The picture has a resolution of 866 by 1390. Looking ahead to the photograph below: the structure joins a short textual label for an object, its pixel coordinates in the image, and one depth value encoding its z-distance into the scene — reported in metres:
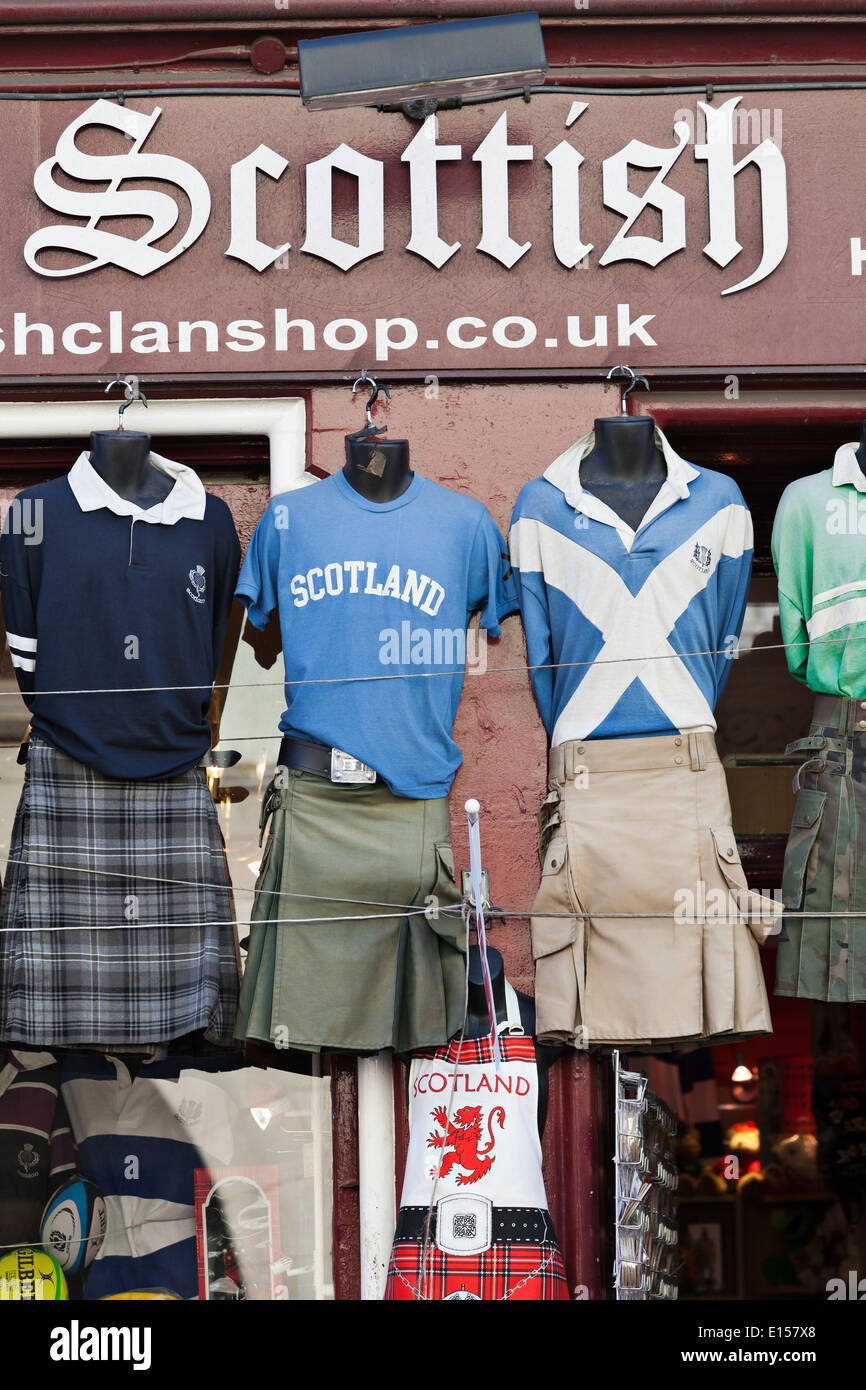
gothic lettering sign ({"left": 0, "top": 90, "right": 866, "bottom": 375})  5.21
